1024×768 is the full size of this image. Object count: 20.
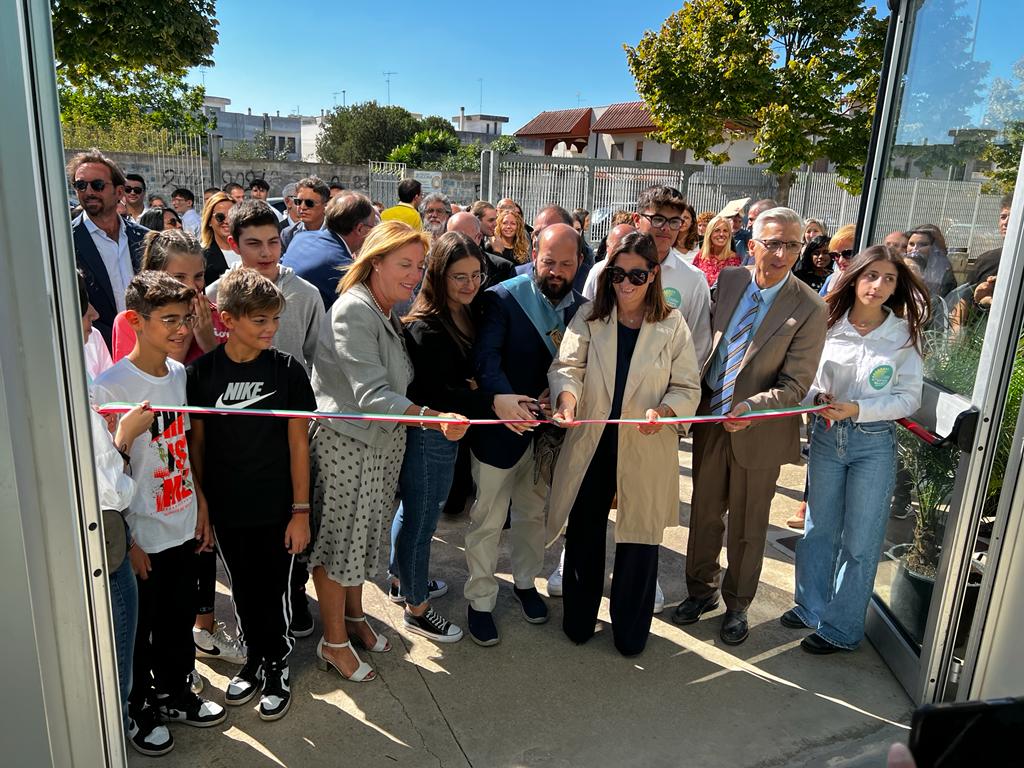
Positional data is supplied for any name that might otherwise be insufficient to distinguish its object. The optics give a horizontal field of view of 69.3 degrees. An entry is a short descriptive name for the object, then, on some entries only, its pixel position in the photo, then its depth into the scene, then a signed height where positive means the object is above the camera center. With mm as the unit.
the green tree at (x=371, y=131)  41344 +3069
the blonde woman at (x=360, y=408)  3021 -880
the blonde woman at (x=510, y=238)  6355 -377
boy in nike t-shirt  2797 -1066
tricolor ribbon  2600 -883
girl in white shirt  3350 -1006
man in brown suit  3408 -887
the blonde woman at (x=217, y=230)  4719 -312
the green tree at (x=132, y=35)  8703 +1711
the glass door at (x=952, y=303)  2973 -375
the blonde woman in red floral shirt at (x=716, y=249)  5855 -366
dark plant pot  3363 -1758
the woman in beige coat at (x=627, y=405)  3285 -893
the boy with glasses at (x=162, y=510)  2596 -1169
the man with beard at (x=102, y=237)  4254 -352
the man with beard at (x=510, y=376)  3355 -817
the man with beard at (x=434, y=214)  8031 -256
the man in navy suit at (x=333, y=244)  4234 -345
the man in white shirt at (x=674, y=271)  3898 -371
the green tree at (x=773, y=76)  15984 +2800
